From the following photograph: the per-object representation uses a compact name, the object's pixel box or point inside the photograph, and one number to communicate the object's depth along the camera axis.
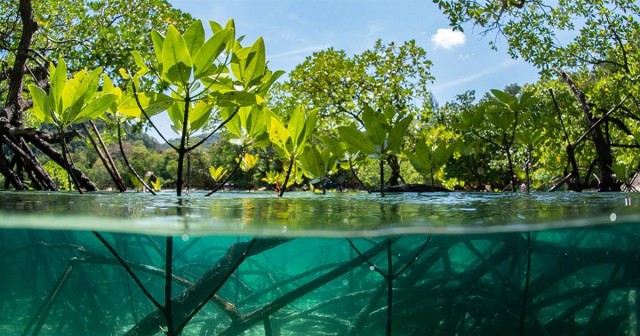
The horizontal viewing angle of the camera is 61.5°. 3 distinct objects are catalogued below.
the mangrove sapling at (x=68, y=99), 1.67
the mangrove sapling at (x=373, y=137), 1.96
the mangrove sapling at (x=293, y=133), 1.97
